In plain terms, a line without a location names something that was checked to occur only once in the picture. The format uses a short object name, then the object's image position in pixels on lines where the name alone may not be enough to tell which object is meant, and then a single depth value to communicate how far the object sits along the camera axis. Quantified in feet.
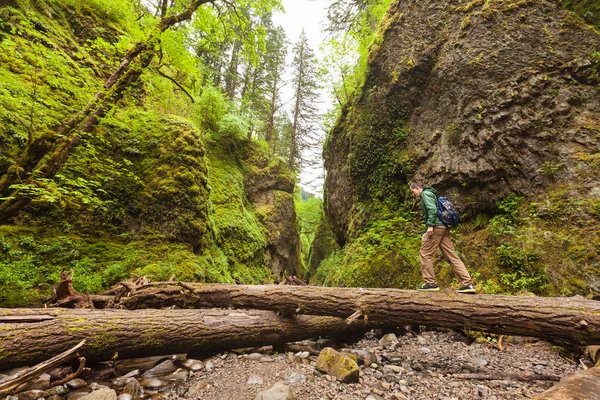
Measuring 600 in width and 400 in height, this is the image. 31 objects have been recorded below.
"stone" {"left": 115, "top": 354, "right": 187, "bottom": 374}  12.60
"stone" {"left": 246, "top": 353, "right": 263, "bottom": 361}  14.03
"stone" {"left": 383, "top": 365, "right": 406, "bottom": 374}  12.10
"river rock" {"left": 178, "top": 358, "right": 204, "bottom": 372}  12.87
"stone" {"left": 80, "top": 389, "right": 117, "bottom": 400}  9.07
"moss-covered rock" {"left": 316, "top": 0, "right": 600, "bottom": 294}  21.15
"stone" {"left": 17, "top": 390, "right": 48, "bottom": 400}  9.14
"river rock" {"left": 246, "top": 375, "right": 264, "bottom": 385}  11.10
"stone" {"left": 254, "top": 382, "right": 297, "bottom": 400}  9.20
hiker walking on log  17.43
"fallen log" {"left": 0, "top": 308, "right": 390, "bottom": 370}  10.19
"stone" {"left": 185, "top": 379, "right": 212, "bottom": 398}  10.45
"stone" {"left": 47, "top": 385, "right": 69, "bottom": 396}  9.84
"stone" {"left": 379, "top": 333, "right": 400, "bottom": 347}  15.81
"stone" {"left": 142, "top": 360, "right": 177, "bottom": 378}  12.19
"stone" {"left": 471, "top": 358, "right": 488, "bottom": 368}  12.33
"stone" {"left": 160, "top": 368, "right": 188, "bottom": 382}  11.69
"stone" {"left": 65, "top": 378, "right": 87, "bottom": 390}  10.59
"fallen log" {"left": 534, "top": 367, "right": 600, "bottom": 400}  6.92
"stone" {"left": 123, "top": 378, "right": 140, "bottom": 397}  10.17
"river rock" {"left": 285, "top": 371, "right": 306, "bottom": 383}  11.05
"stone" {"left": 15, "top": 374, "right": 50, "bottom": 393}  9.90
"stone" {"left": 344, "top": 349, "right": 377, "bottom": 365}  13.16
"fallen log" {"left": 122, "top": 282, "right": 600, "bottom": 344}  11.58
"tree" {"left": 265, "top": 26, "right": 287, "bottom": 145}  78.69
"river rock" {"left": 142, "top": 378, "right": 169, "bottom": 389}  10.93
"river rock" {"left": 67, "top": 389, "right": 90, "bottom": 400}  9.77
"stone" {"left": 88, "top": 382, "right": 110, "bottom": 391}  10.54
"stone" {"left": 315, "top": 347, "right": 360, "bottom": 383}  10.96
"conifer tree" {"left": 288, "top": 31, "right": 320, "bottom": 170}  87.56
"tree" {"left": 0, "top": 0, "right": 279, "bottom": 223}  16.65
